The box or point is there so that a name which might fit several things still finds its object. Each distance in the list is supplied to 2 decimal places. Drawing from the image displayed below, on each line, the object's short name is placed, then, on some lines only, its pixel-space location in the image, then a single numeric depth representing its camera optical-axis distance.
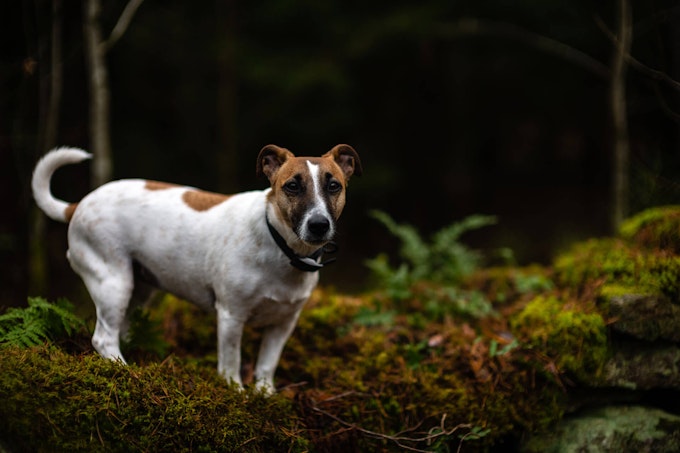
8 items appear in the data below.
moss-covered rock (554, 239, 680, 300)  4.45
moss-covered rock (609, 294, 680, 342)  4.29
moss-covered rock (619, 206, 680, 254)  4.99
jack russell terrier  3.83
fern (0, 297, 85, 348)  3.41
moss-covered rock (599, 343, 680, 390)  4.23
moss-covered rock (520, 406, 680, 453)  4.00
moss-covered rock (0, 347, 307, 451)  2.98
